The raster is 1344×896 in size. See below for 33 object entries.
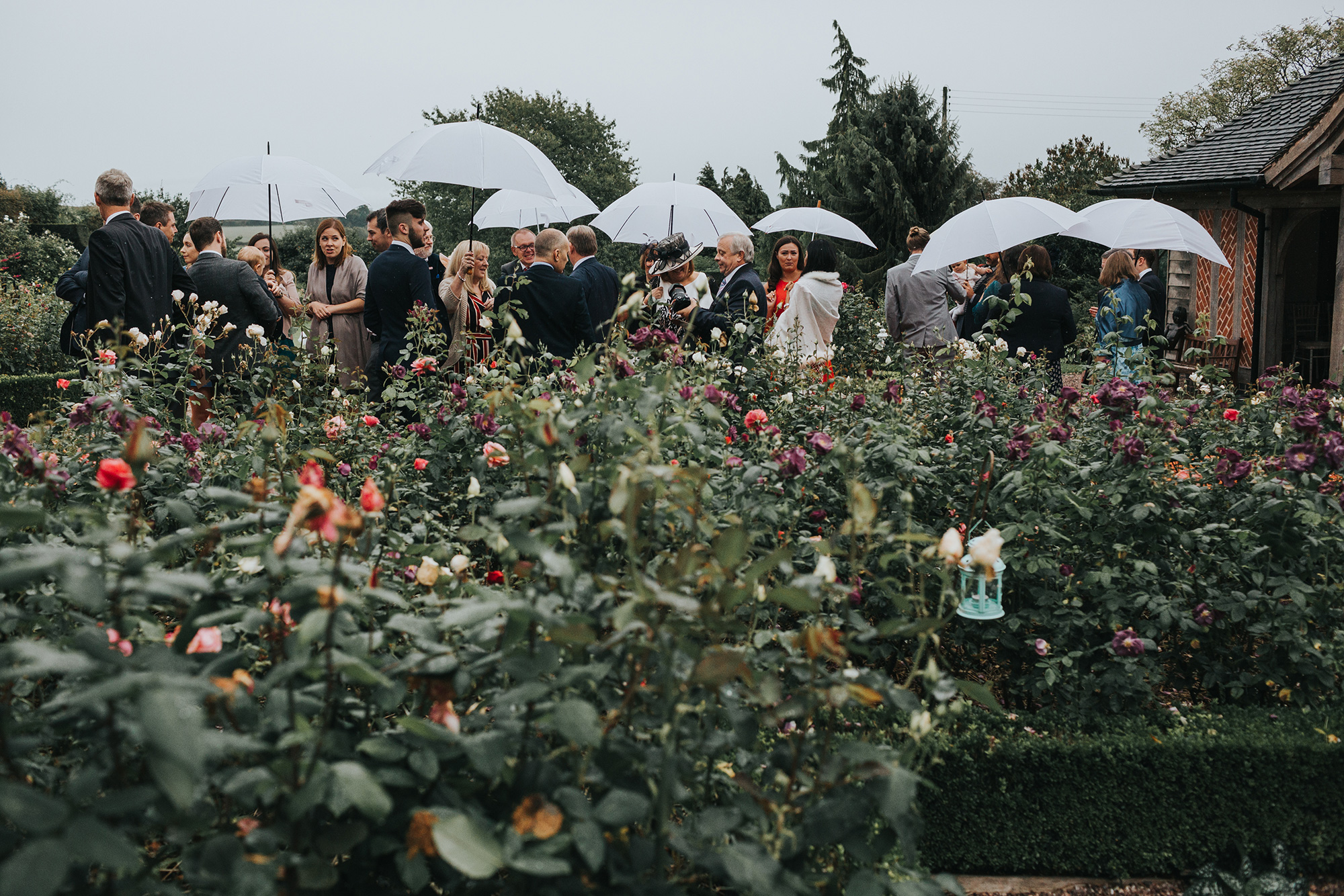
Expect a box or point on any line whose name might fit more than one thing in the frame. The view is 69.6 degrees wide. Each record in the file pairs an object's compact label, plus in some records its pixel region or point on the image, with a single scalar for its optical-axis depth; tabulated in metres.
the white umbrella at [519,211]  9.26
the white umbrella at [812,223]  9.16
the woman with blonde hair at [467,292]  5.77
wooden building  11.41
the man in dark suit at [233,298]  5.44
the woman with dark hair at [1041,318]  6.08
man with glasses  6.03
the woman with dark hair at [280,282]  6.56
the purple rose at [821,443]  2.36
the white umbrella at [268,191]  7.03
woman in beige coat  6.16
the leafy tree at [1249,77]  35.56
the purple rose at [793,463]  2.47
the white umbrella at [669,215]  8.15
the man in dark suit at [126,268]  5.05
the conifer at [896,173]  18.33
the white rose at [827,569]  1.51
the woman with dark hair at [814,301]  5.95
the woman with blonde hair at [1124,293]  6.43
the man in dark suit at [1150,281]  7.20
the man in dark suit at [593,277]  5.98
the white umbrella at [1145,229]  6.71
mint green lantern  2.44
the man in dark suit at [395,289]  5.34
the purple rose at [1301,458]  2.75
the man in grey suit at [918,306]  7.02
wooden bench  11.24
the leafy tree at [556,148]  42.59
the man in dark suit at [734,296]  5.41
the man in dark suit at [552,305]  5.19
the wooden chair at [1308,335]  11.64
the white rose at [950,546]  1.54
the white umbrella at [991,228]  6.41
